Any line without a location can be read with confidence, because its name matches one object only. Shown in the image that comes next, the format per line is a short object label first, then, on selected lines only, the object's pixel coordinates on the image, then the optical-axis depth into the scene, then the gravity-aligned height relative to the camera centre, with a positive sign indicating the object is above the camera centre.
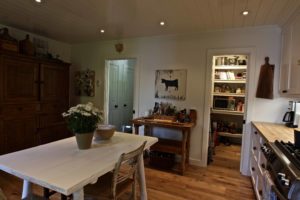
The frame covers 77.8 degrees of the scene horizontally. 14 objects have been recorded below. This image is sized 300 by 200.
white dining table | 1.14 -0.56
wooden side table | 3.03 -0.92
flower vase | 1.67 -0.46
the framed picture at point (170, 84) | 3.52 +0.15
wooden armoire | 2.97 -0.18
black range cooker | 1.07 -0.50
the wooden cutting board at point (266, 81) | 2.86 +0.22
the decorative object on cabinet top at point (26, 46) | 3.29 +0.73
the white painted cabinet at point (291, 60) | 2.10 +0.44
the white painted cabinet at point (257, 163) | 2.02 -0.86
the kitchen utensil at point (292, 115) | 2.56 -0.27
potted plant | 1.65 -0.30
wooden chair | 1.47 -0.86
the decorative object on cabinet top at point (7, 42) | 2.96 +0.72
